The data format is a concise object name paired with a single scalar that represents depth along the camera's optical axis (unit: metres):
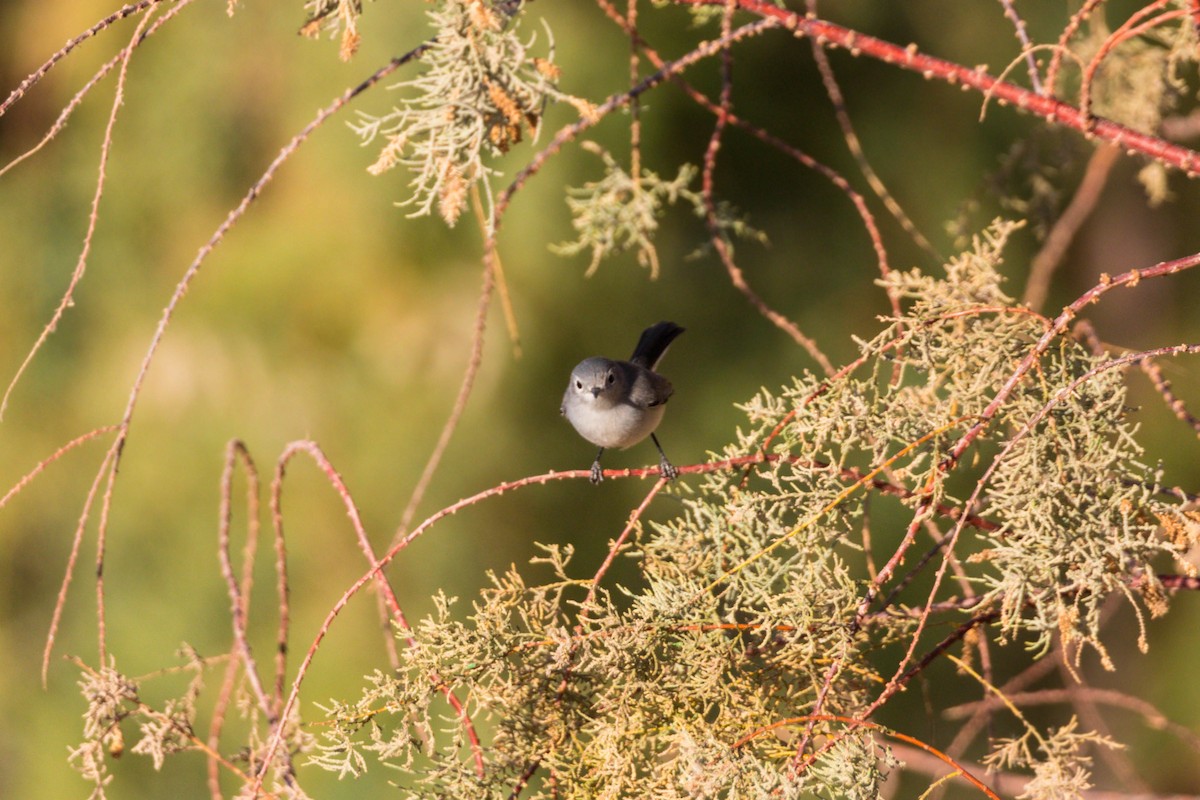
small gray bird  8.21
